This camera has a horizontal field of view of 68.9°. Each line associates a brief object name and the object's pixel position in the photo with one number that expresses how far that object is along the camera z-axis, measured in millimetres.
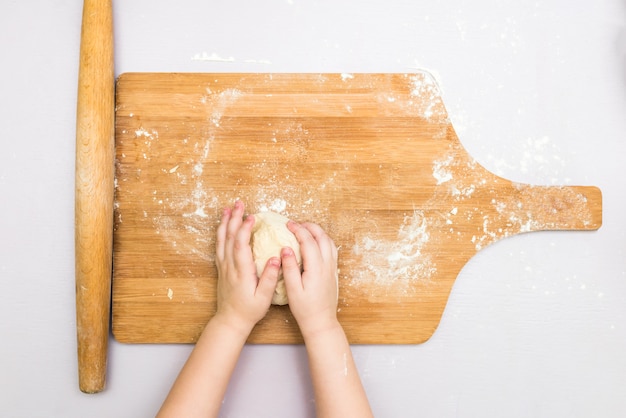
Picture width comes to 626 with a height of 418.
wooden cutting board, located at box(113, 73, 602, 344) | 779
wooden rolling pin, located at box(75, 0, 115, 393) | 717
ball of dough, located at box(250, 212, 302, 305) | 726
